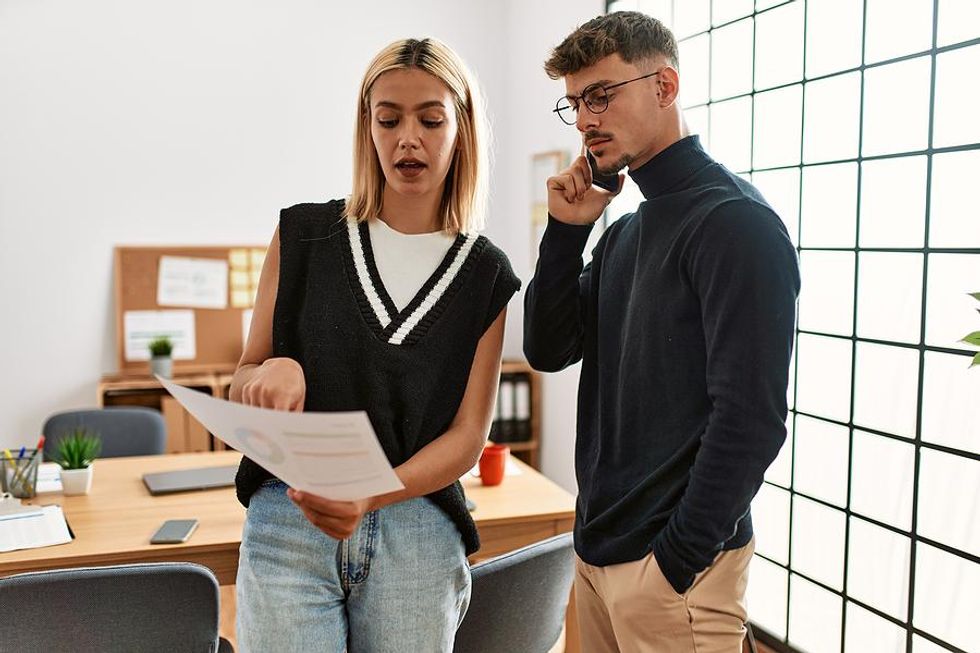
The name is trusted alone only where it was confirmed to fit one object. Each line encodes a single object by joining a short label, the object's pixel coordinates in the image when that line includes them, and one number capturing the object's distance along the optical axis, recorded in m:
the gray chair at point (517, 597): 1.72
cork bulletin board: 4.41
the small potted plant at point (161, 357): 4.29
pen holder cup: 2.37
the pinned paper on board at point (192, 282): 4.46
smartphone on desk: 2.03
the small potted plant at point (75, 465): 2.41
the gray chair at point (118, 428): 3.26
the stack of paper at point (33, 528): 2.02
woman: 1.33
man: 1.25
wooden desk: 1.99
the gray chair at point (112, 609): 1.62
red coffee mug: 2.47
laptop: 2.45
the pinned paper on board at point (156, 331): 4.42
